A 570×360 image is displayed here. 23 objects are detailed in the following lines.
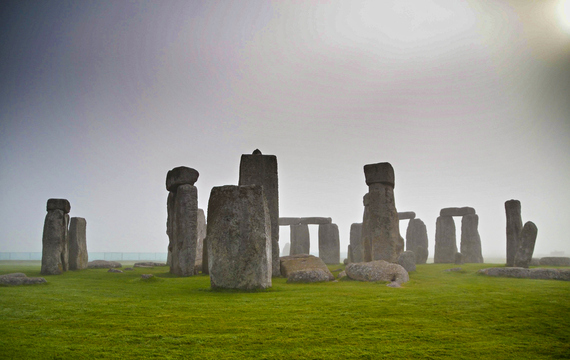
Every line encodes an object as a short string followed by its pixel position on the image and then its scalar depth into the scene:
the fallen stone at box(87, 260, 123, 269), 19.36
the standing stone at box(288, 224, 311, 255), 28.81
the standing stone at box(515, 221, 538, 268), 13.98
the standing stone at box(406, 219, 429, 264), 26.78
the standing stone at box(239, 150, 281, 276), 12.80
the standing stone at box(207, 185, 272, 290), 8.16
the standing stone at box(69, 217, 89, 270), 17.30
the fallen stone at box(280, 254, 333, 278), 11.99
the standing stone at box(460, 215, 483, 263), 25.25
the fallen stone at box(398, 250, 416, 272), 14.52
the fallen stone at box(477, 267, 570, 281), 10.91
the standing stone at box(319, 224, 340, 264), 27.50
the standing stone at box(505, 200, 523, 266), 16.11
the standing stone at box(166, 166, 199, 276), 13.94
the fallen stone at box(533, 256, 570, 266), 18.89
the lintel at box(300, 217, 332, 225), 28.62
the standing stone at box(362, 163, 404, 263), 15.08
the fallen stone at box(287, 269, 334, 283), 10.17
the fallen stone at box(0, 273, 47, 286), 9.71
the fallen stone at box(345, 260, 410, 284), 10.10
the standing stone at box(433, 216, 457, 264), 25.39
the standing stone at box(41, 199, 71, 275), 14.52
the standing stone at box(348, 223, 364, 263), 23.64
